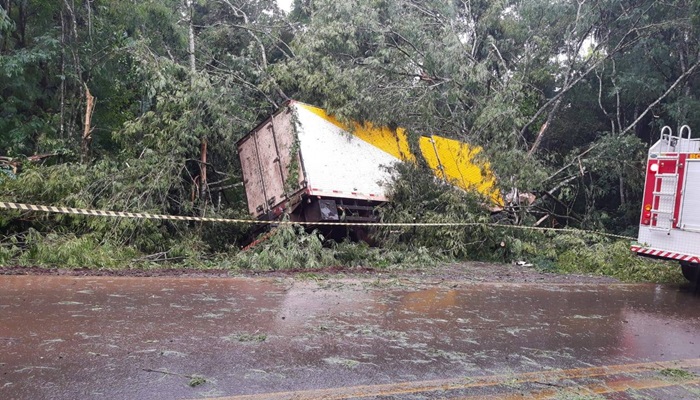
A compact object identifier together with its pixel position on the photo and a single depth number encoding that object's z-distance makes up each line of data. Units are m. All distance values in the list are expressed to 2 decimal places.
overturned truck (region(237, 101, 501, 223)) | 9.55
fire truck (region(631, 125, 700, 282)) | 7.44
